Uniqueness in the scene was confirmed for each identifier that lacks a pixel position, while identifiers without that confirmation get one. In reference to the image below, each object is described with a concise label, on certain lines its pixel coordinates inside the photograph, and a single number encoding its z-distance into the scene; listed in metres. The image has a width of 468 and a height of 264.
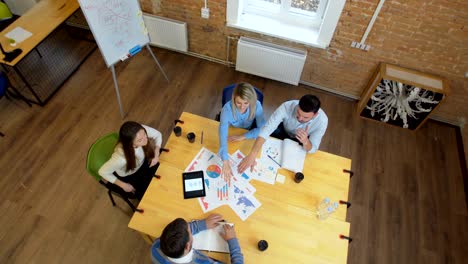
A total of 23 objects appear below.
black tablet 2.26
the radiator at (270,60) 3.84
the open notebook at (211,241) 2.05
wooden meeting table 2.06
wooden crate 3.47
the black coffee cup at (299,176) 2.31
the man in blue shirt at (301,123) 2.28
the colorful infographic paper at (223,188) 2.22
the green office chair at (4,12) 4.18
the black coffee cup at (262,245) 2.02
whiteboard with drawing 2.92
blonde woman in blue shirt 2.38
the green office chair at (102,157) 2.43
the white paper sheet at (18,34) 3.50
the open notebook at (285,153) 2.42
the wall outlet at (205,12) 3.83
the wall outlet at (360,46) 3.53
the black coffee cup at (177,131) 2.54
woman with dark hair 2.23
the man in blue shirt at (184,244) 1.69
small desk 3.44
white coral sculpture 3.54
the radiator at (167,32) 4.11
